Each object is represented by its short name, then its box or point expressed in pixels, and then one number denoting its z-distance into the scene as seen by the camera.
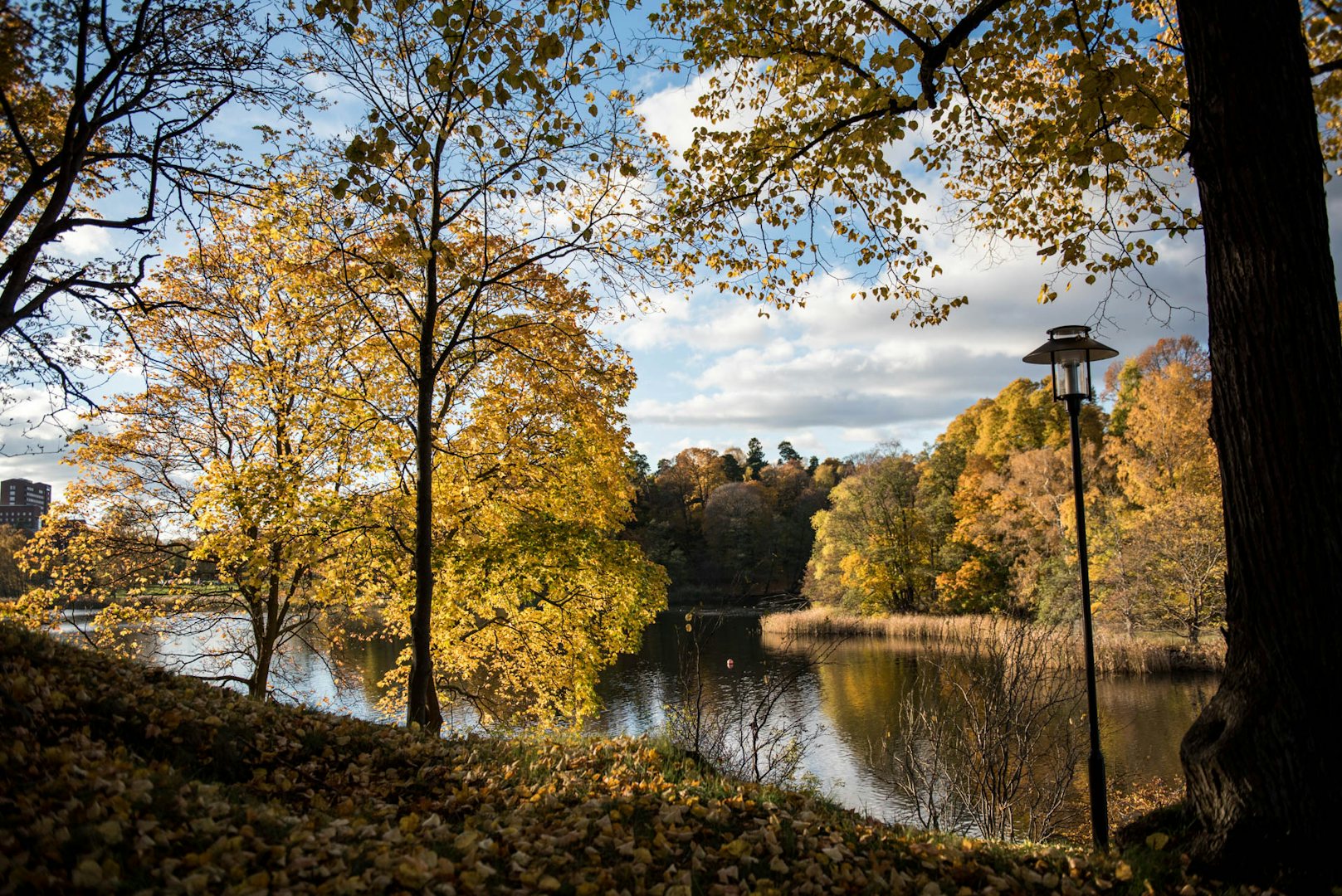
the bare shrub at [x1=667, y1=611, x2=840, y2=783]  6.74
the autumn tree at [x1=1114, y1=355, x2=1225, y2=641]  19.33
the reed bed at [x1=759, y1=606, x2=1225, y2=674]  18.53
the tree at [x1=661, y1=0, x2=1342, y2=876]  3.46
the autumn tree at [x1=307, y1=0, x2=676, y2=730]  4.95
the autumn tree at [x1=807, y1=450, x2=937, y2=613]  33.53
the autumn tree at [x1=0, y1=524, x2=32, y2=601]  17.28
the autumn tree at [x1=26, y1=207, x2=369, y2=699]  9.77
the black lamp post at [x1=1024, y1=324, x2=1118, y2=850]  6.11
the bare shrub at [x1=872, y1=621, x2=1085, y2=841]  7.05
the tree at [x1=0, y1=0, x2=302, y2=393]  6.36
